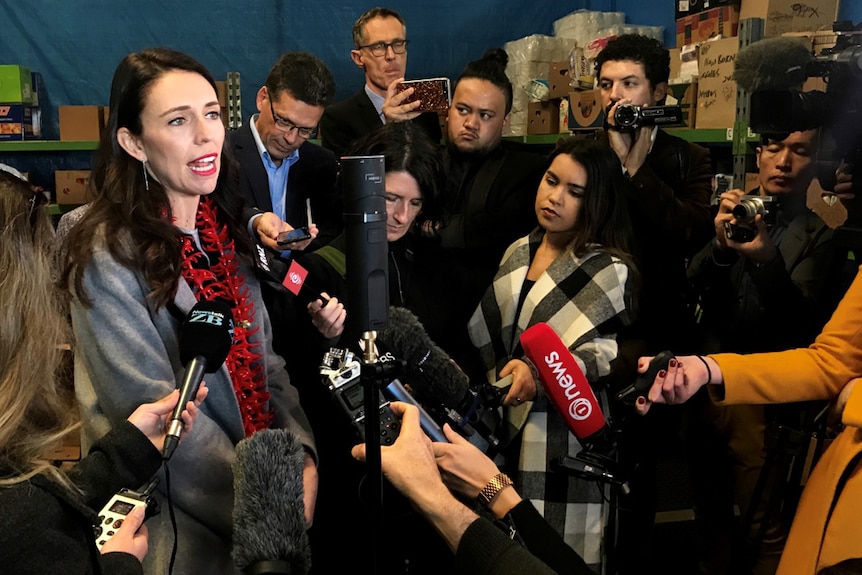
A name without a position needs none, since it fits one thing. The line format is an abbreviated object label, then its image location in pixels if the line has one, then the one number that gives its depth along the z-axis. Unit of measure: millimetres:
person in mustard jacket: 1141
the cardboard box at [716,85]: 2508
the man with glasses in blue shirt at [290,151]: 2268
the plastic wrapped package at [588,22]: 3875
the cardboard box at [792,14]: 2314
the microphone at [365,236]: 853
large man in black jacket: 2201
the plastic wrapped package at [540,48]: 3840
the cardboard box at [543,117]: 3648
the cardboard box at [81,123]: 3760
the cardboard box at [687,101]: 2715
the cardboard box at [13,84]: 3662
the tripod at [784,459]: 1432
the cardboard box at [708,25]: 2564
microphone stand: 873
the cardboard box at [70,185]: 3811
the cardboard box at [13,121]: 3734
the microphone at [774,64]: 1605
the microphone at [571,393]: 1339
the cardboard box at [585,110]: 2895
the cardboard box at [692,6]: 2624
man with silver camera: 1654
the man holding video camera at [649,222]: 1996
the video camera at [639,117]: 2018
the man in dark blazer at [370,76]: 2726
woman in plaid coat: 1683
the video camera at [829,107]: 1447
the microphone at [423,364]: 1194
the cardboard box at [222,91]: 3777
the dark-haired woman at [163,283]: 1122
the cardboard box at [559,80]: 3430
